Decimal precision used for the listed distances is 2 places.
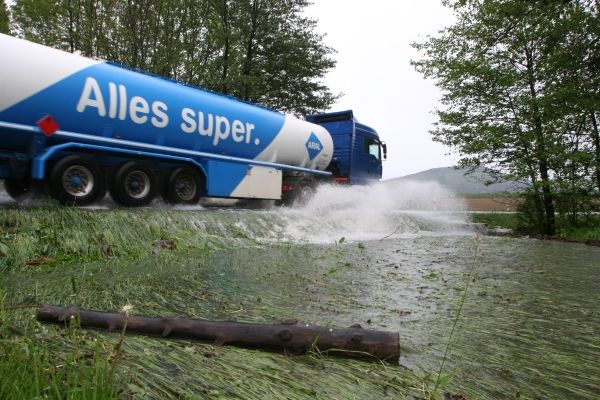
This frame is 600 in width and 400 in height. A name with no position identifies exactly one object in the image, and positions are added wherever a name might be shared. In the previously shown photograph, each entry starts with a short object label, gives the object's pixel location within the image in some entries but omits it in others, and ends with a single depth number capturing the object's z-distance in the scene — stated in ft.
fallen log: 7.56
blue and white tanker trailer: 24.06
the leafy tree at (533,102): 50.55
